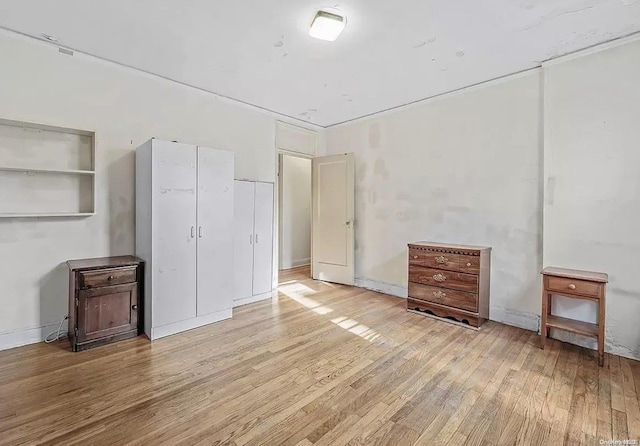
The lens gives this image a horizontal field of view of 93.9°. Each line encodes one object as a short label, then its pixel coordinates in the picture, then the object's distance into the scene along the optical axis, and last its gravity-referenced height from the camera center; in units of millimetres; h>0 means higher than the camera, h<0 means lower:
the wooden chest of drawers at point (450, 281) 3213 -686
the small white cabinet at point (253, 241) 3826 -280
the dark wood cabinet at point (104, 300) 2578 -729
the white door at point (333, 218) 4859 +46
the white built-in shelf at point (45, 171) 2584 +435
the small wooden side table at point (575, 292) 2451 -606
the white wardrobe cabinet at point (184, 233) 2857 -134
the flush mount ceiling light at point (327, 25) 2311 +1569
